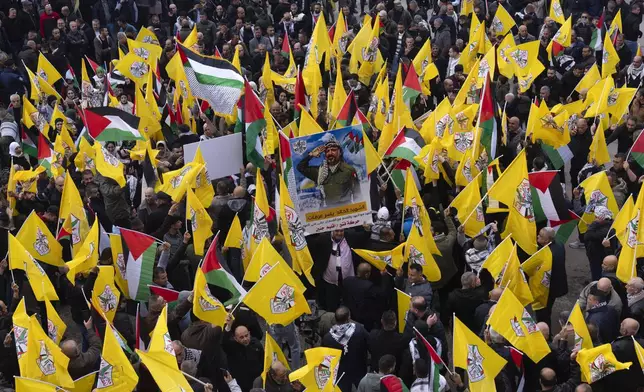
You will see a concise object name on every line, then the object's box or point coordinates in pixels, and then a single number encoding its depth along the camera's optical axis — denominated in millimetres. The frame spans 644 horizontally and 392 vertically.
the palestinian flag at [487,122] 14070
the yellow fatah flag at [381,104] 15617
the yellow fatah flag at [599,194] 12562
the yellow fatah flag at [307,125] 13844
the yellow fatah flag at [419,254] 11344
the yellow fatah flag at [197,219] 12062
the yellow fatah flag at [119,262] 11625
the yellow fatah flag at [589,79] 16625
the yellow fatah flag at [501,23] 19797
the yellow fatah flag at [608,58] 17562
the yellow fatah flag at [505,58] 17375
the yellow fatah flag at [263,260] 10633
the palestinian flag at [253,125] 14656
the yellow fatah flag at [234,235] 12078
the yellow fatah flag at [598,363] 9062
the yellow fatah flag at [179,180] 13031
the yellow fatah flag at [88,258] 11281
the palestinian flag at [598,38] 19844
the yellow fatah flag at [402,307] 10719
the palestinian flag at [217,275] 10773
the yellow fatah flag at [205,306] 10070
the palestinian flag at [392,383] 8992
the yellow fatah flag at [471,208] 12305
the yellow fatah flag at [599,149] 14172
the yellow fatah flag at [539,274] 11348
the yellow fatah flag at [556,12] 20062
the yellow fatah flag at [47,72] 18328
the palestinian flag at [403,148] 13805
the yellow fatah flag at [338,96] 15664
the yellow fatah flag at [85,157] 14578
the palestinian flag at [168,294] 10938
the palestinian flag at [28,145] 16938
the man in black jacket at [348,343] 10156
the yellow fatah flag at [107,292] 10812
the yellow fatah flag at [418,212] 11672
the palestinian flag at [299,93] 15844
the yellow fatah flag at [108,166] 13742
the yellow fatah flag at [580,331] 9547
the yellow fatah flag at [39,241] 12039
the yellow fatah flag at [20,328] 9492
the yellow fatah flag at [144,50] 18375
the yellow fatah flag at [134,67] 18172
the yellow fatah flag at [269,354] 9297
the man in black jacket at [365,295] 11219
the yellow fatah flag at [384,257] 11523
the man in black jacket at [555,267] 11484
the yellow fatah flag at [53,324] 10258
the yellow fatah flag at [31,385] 8695
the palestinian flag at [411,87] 16438
